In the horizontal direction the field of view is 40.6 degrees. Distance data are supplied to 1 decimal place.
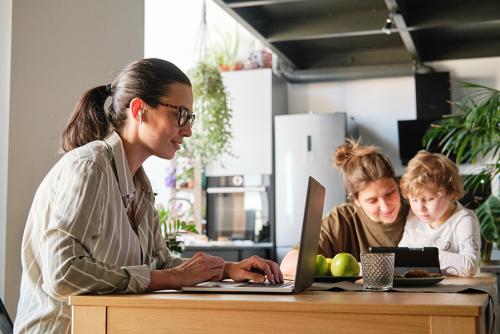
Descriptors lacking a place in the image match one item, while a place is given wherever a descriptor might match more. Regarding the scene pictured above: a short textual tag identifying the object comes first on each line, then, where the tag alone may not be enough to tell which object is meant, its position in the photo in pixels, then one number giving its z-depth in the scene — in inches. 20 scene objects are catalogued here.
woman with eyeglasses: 60.0
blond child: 99.0
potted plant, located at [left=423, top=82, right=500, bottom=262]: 138.8
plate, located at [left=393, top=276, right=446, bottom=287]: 67.7
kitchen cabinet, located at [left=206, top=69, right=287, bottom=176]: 247.0
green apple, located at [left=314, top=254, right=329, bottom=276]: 78.4
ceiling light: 207.0
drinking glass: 62.7
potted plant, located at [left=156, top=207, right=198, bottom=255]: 129.1
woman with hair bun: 105.2
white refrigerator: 235.1
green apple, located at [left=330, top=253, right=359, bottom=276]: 76.6
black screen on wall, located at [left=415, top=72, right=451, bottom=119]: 247.0
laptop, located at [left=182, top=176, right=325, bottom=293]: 59.7
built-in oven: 243.4
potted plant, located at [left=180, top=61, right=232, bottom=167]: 215.8
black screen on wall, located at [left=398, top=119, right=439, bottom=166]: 239.9
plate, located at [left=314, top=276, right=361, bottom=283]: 75.5
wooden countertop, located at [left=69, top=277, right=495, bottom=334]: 49.3
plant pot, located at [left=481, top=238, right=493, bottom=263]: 144.1
